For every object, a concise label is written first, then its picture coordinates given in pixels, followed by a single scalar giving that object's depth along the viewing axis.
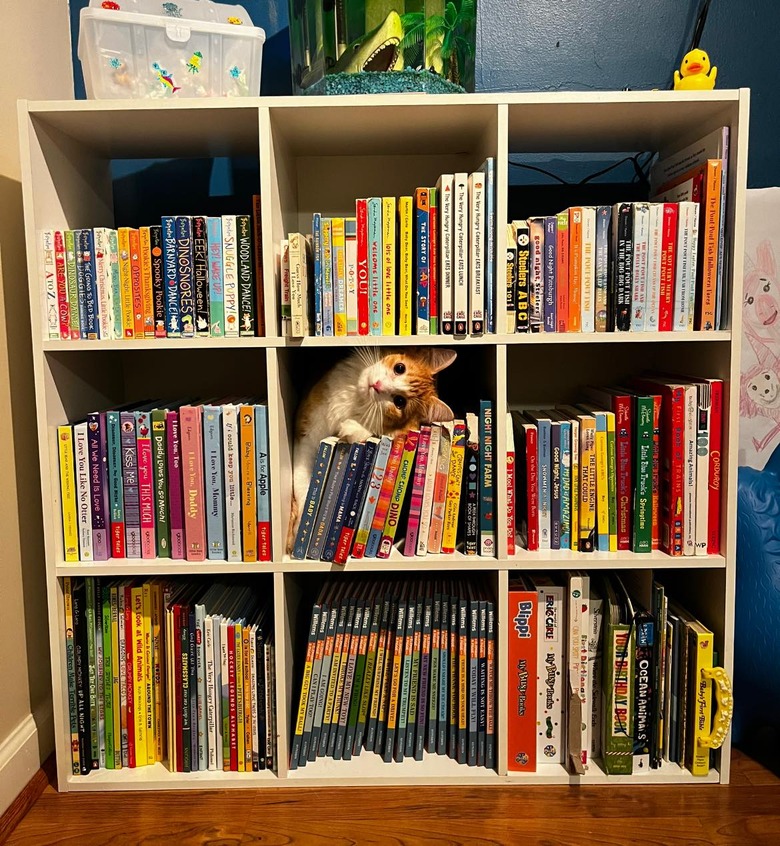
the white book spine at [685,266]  1.24
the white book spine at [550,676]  1.33
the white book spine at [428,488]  1.30
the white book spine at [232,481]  1.28
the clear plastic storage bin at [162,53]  1.25
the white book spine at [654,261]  1.25
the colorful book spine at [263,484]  1.27
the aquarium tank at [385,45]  1.25
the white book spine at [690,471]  1.27
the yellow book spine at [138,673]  1.33
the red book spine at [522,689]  1.32
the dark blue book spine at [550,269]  1.26
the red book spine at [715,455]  1.27
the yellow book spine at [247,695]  1.32
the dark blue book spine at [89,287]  1.25
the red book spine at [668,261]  1.25
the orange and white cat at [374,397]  1.31
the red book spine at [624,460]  1.29
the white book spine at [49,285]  1.24
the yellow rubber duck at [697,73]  1.29
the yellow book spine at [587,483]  1.29
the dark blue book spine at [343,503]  1.29
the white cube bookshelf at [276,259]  1.21
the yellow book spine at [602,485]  1.29
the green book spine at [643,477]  1.29
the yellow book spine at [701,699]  1.29
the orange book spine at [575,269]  1.25
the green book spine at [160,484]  1.28
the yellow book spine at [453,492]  1.29
